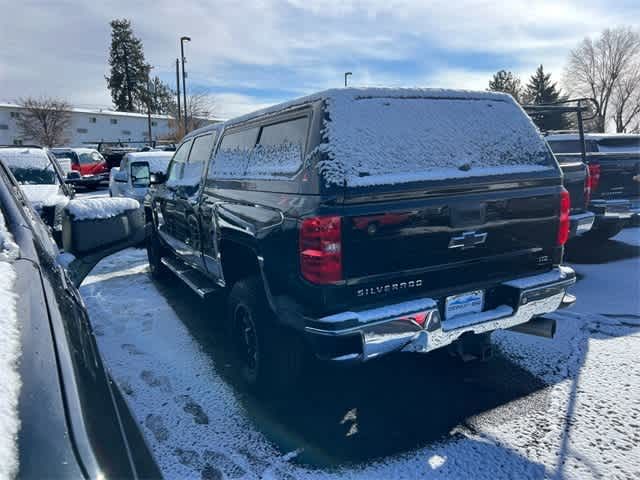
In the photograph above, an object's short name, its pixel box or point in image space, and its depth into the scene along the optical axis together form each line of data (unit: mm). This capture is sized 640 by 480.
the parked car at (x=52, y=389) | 904
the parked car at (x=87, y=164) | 20391
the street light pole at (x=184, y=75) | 29109
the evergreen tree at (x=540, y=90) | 44906
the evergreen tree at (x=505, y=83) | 48531
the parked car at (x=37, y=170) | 6918
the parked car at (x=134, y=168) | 9789
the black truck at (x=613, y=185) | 6957
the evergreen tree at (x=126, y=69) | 61844
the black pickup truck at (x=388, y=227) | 2512
